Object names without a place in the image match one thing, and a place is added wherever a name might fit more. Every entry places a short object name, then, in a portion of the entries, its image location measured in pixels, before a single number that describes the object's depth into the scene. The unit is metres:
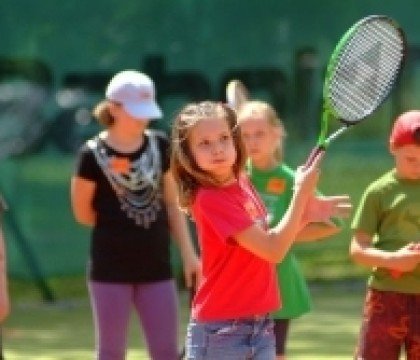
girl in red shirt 11.95
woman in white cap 15.66
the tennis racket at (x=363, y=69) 12.37
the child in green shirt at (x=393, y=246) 14.16
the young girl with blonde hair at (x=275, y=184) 15.25
